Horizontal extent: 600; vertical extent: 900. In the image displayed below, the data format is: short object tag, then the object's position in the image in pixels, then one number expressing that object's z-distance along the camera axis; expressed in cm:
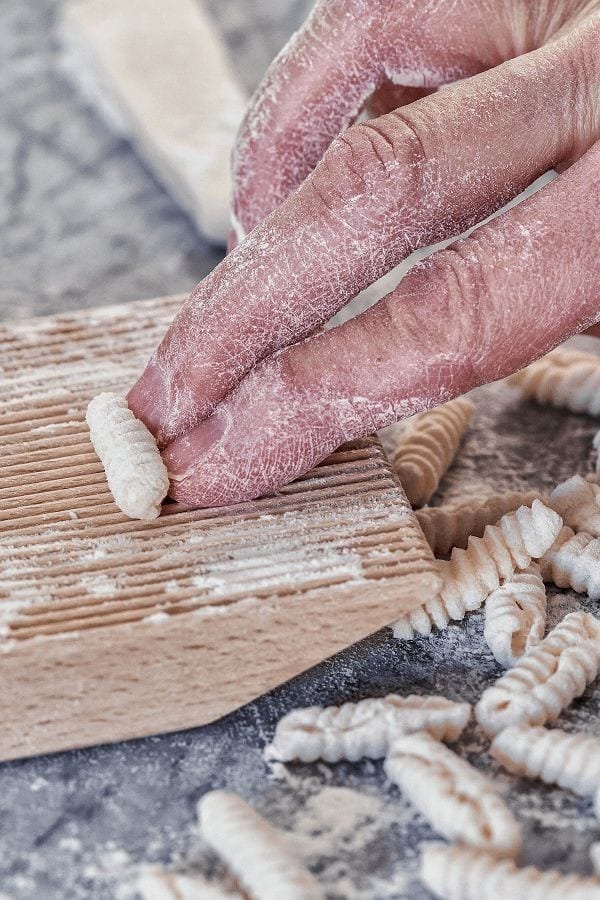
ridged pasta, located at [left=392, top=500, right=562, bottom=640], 35
